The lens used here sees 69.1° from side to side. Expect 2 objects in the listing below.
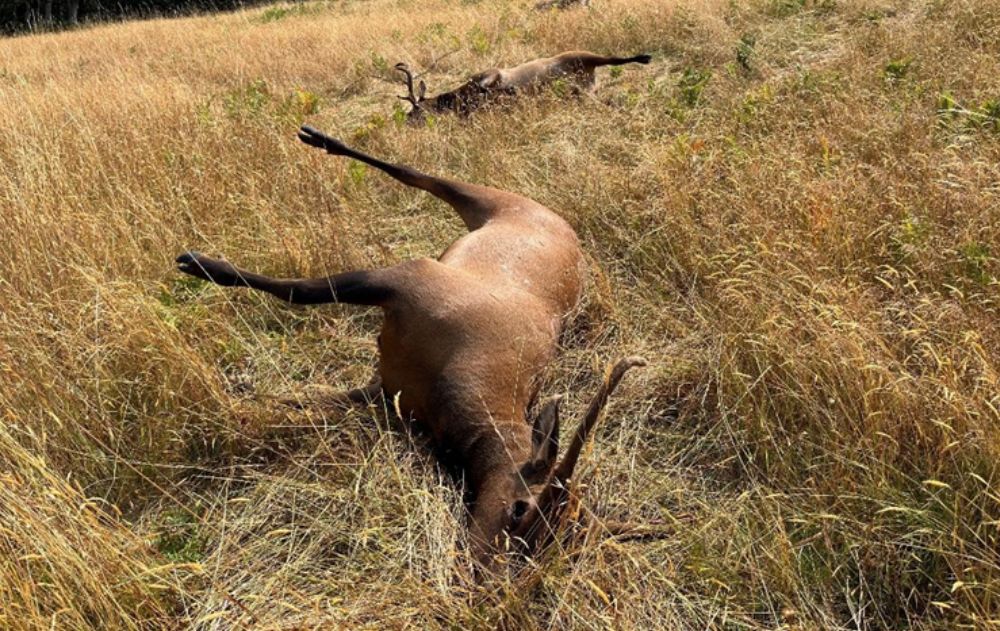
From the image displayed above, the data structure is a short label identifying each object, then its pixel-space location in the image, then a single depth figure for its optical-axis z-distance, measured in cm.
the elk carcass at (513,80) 728
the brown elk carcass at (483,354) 227
